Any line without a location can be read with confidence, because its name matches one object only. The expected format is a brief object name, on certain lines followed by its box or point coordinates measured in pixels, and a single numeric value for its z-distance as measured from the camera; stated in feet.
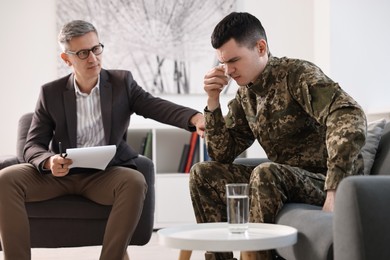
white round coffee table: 5.32
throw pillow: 8.07
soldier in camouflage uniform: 6.88
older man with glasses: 8.91
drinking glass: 5.88
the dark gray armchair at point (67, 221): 9.36
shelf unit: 15.28
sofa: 5.26
